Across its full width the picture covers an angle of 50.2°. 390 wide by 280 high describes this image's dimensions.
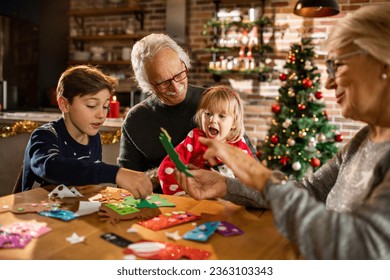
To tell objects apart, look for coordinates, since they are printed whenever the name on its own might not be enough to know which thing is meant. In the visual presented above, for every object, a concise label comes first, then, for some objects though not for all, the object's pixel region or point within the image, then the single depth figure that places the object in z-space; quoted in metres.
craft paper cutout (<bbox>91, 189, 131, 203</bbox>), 1.58
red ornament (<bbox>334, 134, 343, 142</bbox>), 4.90
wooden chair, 2.17
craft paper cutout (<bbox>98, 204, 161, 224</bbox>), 1.36
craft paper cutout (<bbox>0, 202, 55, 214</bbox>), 1.42
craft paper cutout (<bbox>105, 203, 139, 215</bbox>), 1.42
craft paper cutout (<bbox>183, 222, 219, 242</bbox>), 1.20
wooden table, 1.10
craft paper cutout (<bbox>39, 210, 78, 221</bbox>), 1.35
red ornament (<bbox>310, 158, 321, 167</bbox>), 4.70
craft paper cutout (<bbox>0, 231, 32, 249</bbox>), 1.13
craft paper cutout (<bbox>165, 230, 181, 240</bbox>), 1.21
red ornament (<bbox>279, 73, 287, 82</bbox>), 4.99
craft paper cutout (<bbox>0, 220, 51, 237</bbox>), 1.21
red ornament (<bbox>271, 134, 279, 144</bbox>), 4.89
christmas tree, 4.79
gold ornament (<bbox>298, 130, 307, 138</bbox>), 4.75
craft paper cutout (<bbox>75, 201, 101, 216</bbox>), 1.41
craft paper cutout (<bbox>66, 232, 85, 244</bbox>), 1.17
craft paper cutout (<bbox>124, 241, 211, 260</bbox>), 1.08
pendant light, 3.81
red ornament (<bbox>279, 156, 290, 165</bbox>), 4.80
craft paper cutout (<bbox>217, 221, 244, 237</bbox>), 1.26
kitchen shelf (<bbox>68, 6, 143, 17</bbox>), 6.38
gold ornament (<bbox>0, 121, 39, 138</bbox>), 3.25
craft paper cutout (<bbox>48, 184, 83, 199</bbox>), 1.61
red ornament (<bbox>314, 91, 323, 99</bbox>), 4.86
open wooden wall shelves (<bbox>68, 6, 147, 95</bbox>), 6.50
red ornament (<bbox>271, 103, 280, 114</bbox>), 4.97
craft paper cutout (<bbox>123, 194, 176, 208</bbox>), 1.52
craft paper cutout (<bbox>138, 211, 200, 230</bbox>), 1.30
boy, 1.76
